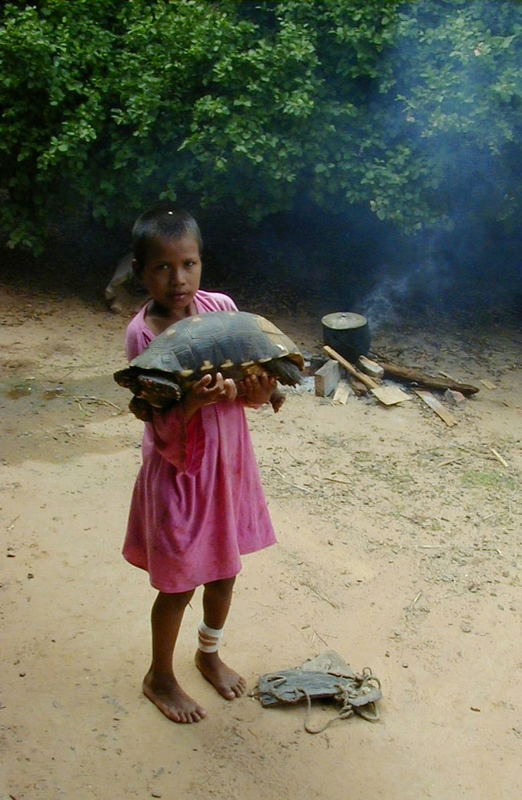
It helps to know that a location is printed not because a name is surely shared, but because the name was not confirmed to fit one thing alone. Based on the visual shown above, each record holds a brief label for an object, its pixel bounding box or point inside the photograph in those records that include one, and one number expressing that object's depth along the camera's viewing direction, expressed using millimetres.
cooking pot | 5840
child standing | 2256
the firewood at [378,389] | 5426
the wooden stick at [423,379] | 5602
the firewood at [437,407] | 5234
